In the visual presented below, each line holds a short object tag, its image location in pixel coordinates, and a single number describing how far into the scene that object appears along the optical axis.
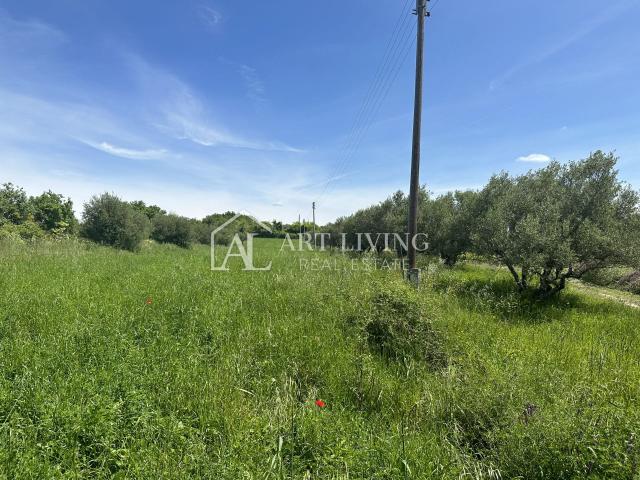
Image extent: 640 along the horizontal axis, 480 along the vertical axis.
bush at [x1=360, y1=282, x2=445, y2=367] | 4.33
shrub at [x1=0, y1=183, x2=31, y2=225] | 20.34
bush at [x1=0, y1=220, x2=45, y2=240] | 17.40
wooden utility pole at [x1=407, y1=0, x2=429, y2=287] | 7.60
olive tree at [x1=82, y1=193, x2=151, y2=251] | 16.14
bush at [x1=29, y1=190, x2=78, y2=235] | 25.25
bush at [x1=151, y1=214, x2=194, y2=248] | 23.91
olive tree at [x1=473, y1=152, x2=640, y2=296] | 7.09
